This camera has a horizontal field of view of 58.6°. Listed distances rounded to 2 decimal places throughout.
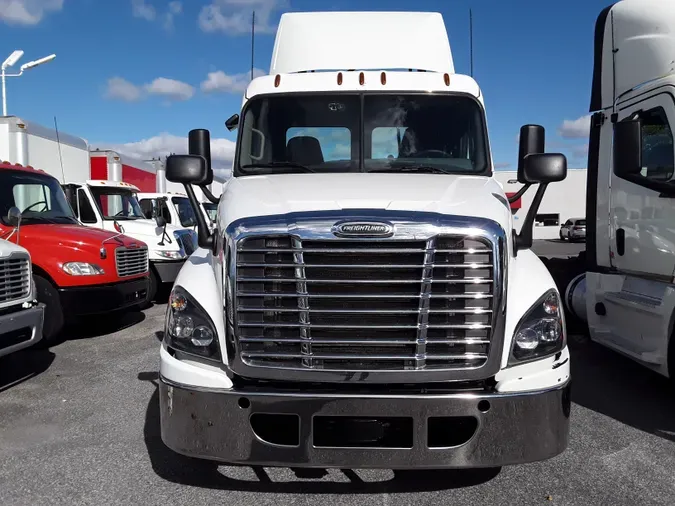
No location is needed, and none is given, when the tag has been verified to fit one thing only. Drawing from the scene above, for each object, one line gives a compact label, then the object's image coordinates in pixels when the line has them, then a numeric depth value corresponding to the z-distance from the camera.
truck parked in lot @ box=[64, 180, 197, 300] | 10.11
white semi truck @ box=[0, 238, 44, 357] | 5.25
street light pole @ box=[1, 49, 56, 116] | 18.69
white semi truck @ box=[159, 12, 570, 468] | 2.95
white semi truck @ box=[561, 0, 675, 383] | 4.64
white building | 42.50
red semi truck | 6.97
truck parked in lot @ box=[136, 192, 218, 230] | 12.38
